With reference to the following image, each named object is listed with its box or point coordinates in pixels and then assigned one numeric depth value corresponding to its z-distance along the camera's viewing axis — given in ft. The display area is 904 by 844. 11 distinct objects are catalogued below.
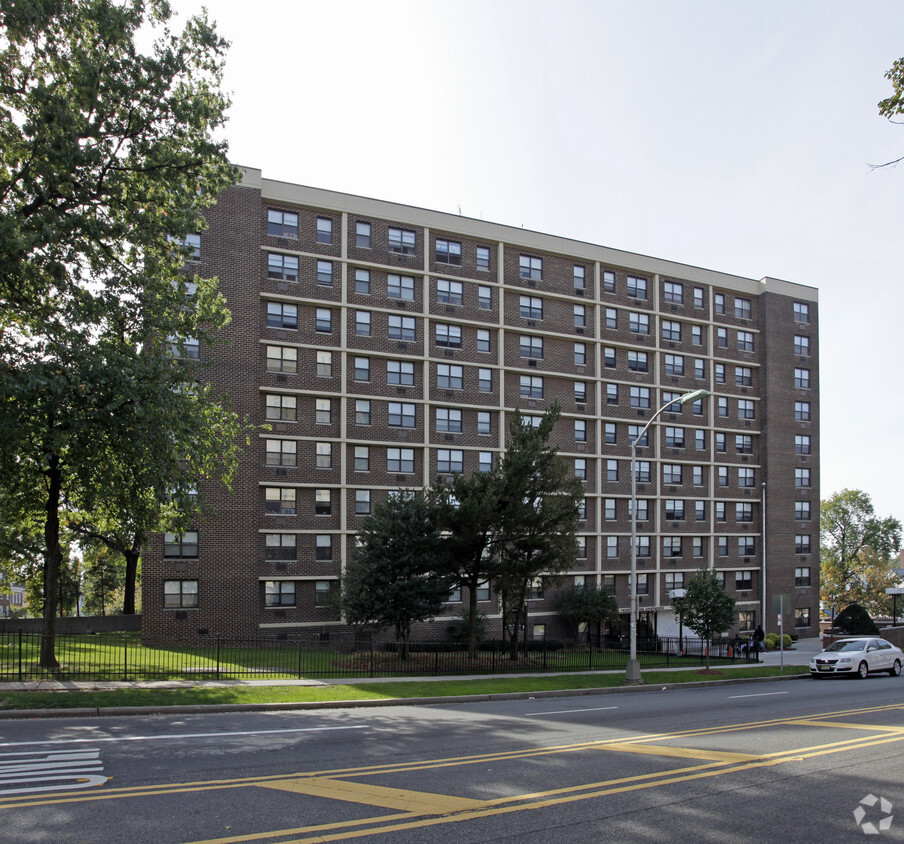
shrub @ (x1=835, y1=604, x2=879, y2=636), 151.36
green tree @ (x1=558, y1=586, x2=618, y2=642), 144.84
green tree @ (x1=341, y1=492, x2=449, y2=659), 93.97
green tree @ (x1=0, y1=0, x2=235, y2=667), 59.93
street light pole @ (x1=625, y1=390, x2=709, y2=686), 81.61
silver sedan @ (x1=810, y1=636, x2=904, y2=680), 94.94
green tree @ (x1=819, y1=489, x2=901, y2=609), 269.85
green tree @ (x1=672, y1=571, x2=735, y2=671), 102.27
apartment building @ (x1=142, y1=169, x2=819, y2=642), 128.16
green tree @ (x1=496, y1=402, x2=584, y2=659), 94.94
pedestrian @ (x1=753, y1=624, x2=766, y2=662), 122.21
